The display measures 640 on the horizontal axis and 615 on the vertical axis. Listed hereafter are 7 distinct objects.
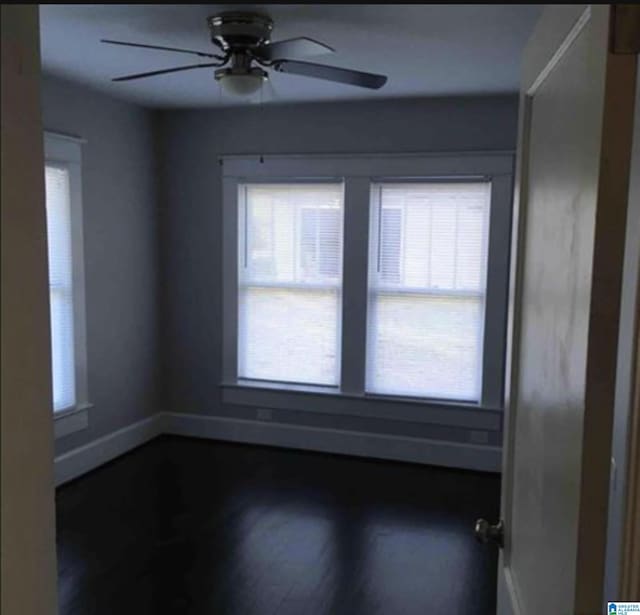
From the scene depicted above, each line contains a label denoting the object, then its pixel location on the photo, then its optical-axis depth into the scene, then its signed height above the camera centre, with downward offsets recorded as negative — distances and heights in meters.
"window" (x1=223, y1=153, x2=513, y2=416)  4.27 -0.22
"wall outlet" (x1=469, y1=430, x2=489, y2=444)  4.38 -1.30
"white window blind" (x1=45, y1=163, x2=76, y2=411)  3.89 -0.24
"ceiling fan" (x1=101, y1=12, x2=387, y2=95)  2.57 +0.83
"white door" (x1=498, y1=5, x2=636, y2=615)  0.80 -0.07
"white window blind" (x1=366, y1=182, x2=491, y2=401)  4.29 -0.25
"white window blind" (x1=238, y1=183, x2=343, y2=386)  4.57 -0.23
